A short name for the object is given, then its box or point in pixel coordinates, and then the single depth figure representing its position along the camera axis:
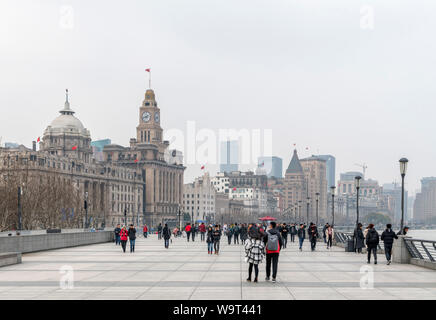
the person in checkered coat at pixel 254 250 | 19.36
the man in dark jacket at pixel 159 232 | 65.14
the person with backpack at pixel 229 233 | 50.63
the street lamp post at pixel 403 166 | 31.84
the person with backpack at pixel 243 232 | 49.98
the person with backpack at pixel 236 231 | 53.46
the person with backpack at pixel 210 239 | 35.78
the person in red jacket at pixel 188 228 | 57.31
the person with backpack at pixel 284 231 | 38.50
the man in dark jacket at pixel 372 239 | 26.80
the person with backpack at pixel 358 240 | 35.40
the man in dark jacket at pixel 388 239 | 26.97
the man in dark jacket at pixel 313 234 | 38.90
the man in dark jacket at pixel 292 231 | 56.70
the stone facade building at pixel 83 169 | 140.00
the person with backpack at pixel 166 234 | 42.12
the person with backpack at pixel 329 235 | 42.66
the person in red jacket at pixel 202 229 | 55.58
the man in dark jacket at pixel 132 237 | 37.12
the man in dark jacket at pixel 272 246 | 19.91
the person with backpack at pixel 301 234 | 40.46
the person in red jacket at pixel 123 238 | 37.06
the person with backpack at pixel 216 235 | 34.56
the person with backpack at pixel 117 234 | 46.81
